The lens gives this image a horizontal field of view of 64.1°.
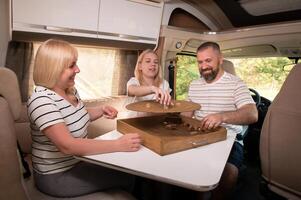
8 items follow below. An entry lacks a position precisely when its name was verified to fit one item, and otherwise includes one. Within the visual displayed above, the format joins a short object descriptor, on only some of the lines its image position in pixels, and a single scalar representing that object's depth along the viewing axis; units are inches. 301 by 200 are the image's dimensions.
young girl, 77.8
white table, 33.9
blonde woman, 41.6
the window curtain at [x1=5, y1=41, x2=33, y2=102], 91.0
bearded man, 62.4
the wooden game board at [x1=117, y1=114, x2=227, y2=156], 42.2
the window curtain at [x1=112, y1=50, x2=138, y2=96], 124.9
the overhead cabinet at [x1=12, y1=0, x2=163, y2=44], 79.8
